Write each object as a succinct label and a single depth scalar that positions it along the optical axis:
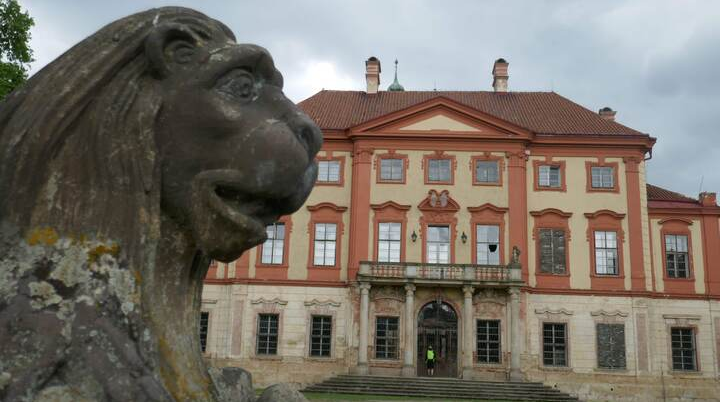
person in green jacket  24.89
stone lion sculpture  1.86
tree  14.27
